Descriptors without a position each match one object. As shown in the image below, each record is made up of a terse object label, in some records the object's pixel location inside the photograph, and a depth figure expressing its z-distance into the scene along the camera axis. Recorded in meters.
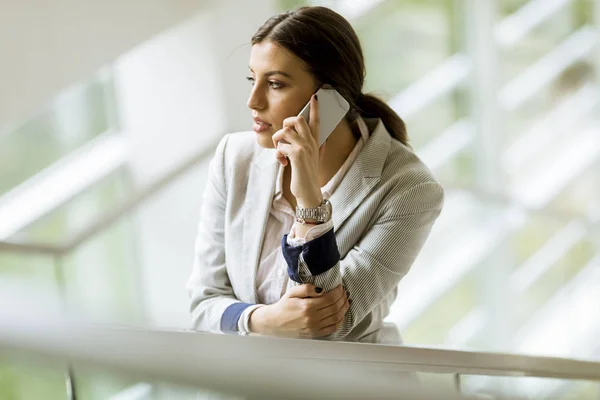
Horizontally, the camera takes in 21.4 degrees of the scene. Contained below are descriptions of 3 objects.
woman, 3.51
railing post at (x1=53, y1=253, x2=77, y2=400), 5.93
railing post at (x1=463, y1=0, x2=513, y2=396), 11.88
